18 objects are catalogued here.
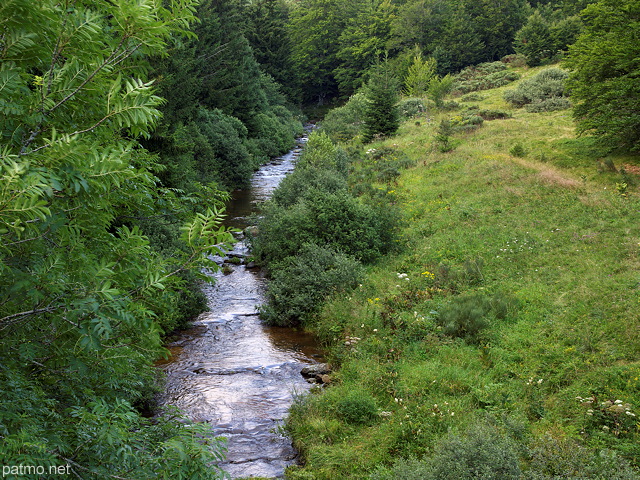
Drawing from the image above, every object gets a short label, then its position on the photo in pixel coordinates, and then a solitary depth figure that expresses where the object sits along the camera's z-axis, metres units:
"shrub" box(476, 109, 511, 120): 31.33
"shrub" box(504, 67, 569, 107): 33.66
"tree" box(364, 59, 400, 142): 33.47
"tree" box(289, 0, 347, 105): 79.56
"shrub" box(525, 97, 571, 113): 31.03
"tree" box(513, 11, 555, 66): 50.72
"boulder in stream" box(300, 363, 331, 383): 10.26
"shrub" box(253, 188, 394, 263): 15.58
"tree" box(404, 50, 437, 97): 45.03
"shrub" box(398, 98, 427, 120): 41.27
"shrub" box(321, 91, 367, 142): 39.81
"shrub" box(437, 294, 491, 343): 10.11
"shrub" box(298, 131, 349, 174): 24.33
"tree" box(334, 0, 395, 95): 72.50
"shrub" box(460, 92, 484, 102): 40.84
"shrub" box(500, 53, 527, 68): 54.01
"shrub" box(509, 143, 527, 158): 21.58
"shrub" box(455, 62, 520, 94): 47.88
